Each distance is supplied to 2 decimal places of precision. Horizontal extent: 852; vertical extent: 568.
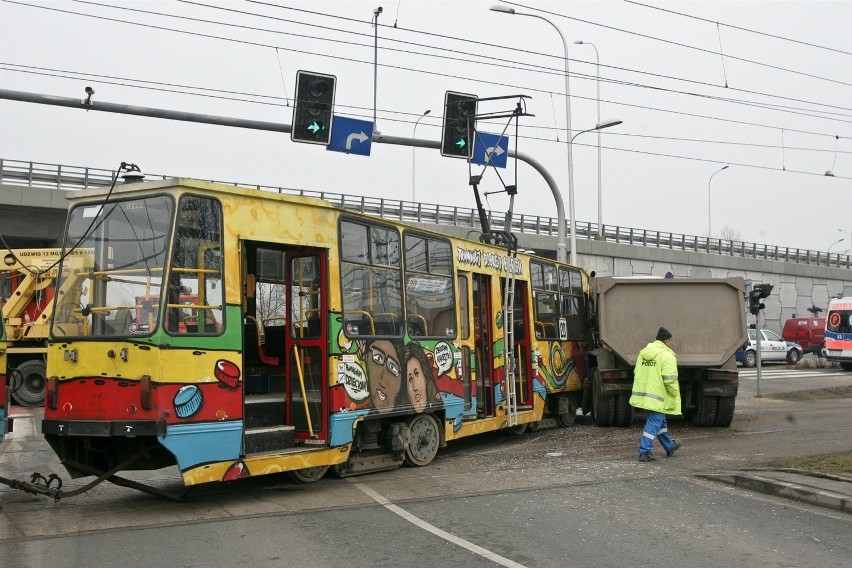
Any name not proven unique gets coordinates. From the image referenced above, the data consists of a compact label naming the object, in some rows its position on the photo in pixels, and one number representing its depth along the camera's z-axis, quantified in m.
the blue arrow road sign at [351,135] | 17.92
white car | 37.78
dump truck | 16.16
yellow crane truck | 23.77
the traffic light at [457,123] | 18.38
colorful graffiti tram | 8.72
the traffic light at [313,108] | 16.70
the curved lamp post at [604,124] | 24.88
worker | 12.44
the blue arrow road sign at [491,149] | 19.68
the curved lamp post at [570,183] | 21.29
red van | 43.97
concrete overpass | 35.00
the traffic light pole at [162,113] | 15.40
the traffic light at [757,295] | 23.08
